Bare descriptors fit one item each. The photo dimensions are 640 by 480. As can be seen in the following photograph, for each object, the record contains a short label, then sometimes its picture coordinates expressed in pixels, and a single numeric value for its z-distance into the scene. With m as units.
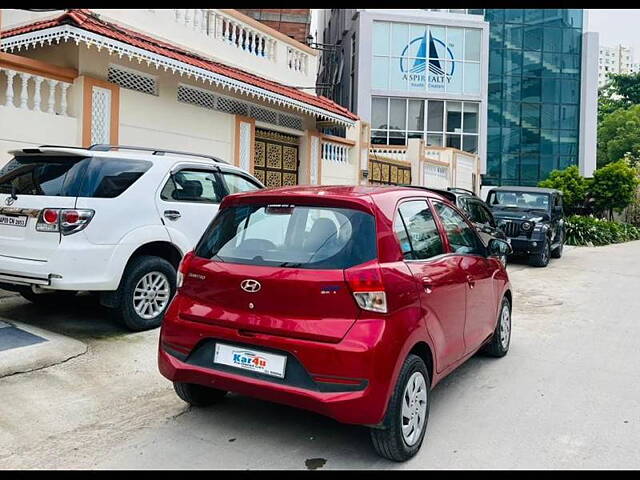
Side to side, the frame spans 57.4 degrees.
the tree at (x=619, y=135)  40.88
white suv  5.14
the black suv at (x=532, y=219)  12.80
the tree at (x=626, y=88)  48.38
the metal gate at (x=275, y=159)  12.02
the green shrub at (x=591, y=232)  19.22
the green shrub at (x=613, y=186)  21.56
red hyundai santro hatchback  3.21
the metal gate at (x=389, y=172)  16.08
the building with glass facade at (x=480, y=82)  26.30
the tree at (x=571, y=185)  22.11
